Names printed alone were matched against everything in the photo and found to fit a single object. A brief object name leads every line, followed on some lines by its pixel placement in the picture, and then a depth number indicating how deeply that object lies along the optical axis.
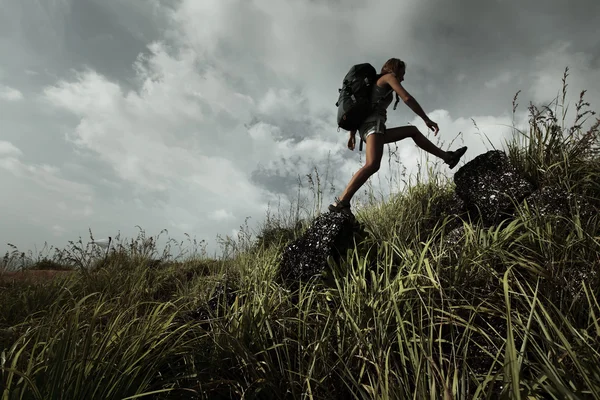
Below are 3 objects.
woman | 3.45
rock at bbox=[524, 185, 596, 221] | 2.73
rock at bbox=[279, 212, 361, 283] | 2.90
